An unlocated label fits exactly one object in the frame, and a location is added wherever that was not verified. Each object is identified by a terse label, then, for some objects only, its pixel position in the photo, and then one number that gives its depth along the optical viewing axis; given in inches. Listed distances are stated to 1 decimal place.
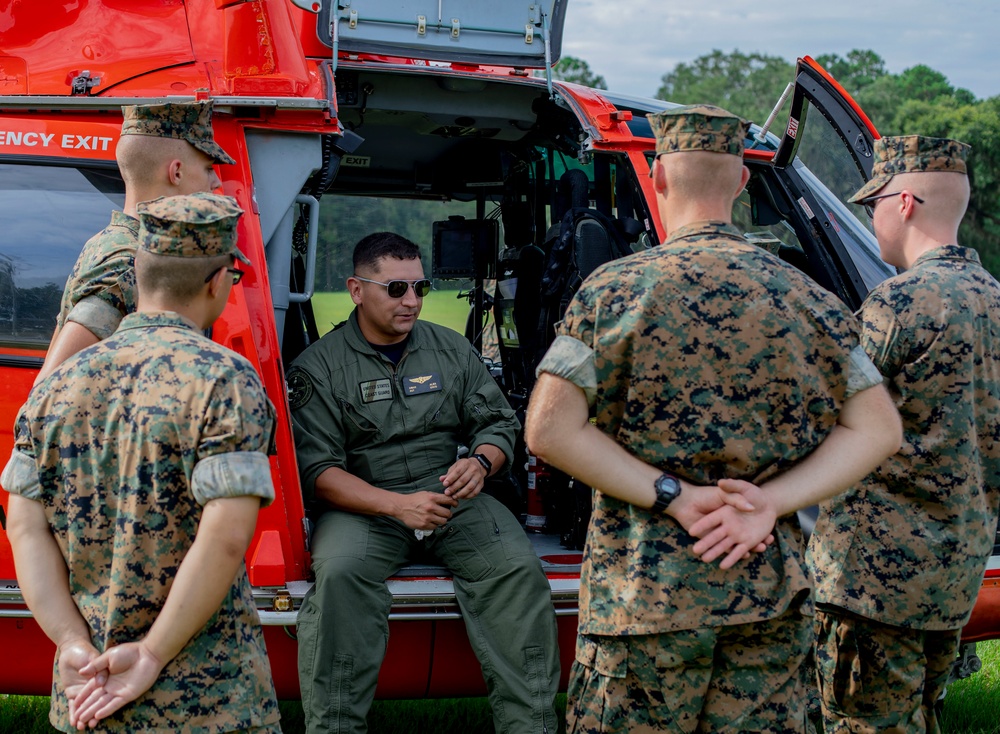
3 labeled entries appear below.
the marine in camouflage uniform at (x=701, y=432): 86.0
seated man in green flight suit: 125.5
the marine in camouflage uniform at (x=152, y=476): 77.7
